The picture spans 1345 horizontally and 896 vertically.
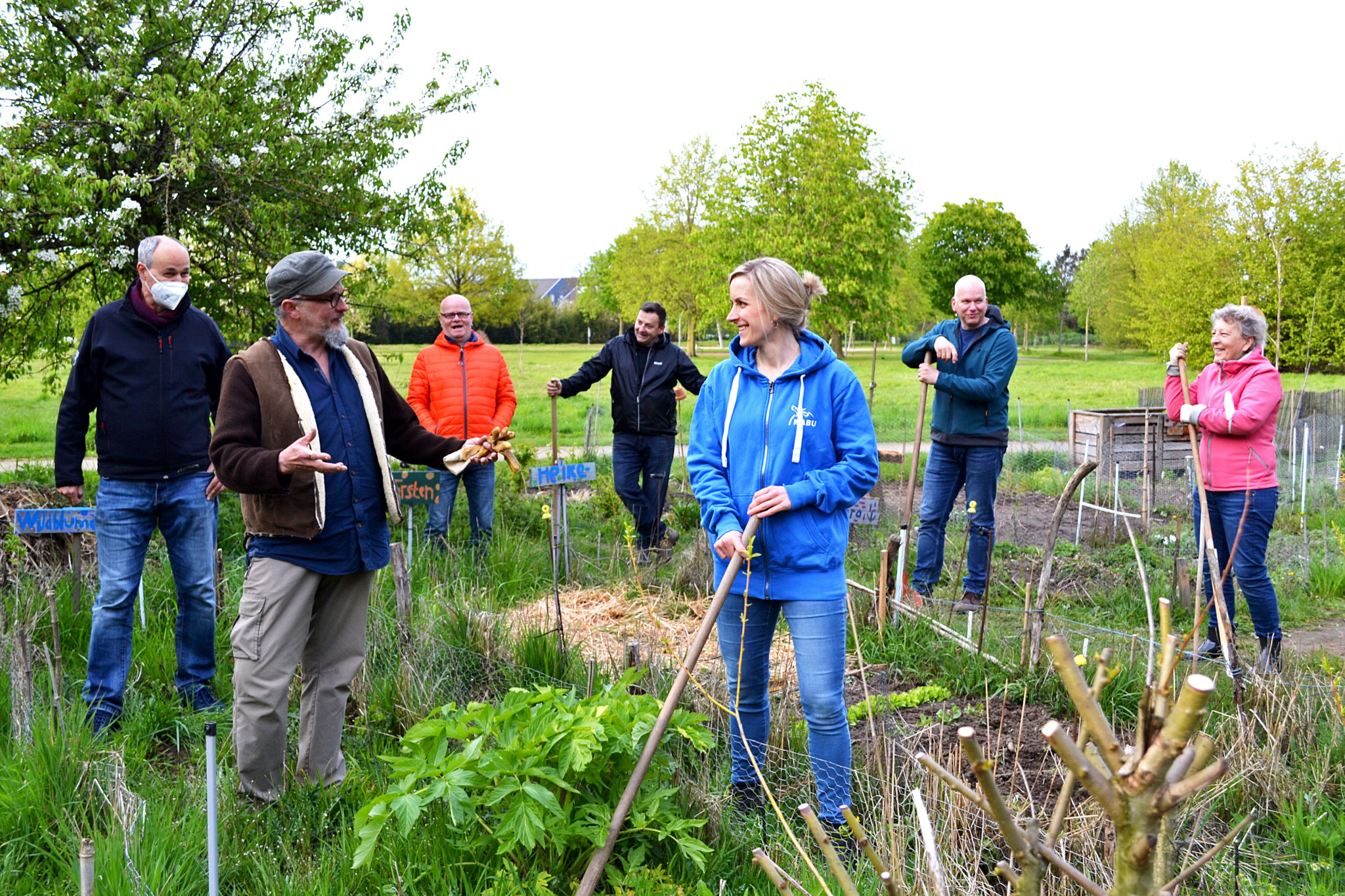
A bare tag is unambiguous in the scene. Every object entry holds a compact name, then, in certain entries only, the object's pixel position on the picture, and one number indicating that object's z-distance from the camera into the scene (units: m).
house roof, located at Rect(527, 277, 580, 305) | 100.50
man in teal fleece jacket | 5.70
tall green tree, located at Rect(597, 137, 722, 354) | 35.75
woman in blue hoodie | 3.02
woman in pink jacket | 4.75
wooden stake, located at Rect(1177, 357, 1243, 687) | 3.48
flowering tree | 6.52
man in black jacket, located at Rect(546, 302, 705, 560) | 6.84
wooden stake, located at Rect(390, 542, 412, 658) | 4.23
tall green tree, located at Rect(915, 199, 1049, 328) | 49.91
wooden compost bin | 10.20
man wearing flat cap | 3.09
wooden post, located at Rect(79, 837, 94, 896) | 1.66
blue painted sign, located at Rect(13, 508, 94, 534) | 4.02
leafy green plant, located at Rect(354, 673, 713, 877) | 2.35
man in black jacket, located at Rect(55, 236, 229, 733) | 3.97
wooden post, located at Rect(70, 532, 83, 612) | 4.44
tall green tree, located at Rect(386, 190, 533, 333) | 37.12
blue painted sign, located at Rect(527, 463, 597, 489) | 5.06
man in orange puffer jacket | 6.55
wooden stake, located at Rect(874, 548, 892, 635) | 4.66
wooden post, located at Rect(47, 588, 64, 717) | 3.23
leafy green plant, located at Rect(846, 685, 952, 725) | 3.96
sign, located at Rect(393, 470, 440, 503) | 5.16
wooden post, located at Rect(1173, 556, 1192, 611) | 5.29
